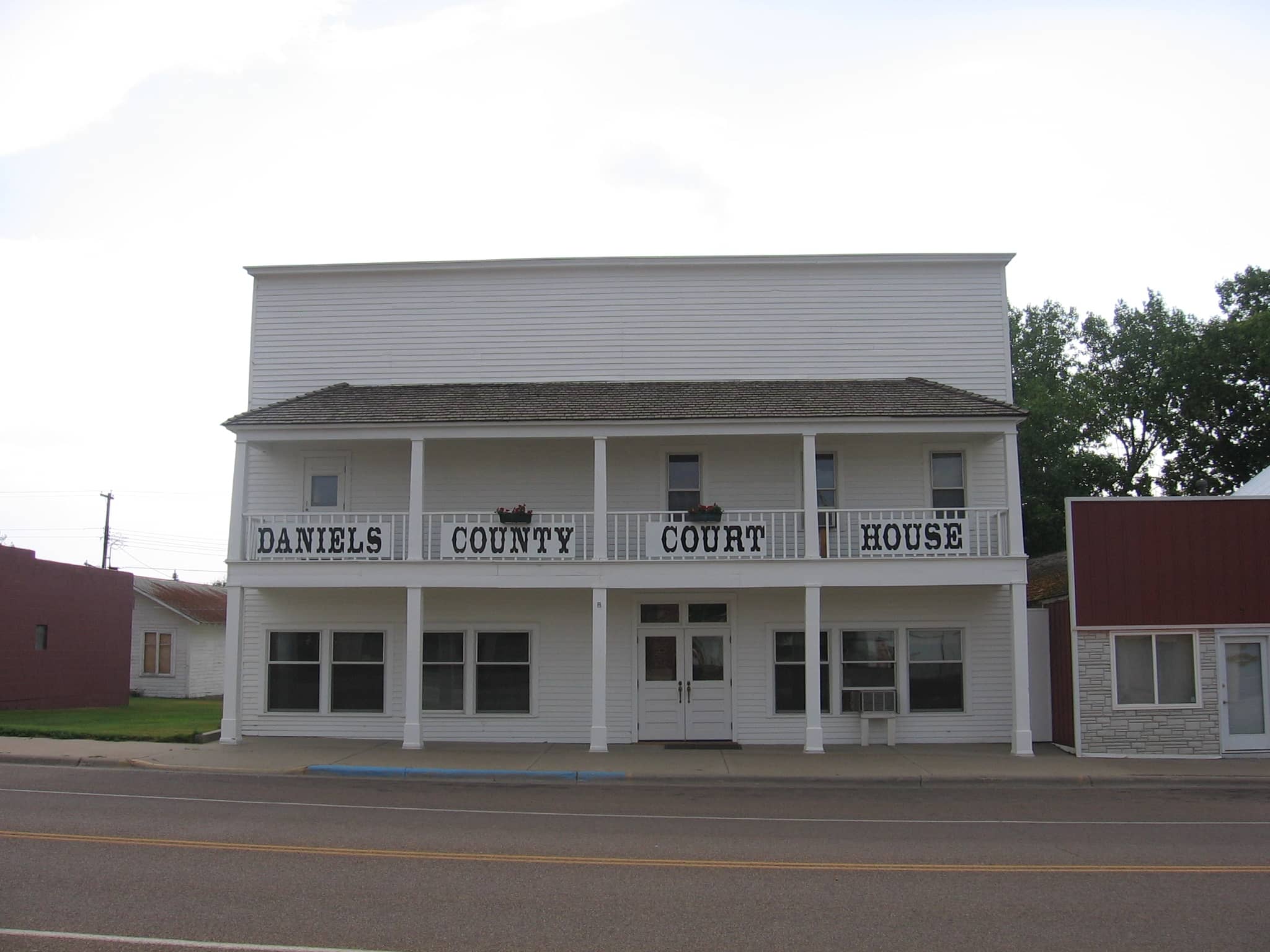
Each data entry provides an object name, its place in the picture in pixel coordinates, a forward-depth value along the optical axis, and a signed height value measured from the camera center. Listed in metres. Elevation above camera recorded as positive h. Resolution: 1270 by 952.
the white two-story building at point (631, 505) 18.81 +2.33
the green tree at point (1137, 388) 41.25 +9.52
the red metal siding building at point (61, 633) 28.05 -0.10
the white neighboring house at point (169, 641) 39.97 -0.40
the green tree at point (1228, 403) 38.00 +8.17
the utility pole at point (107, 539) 61.75 +5.08
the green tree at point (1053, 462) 38.25 +6.17
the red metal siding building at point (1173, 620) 18.05 +0.27
